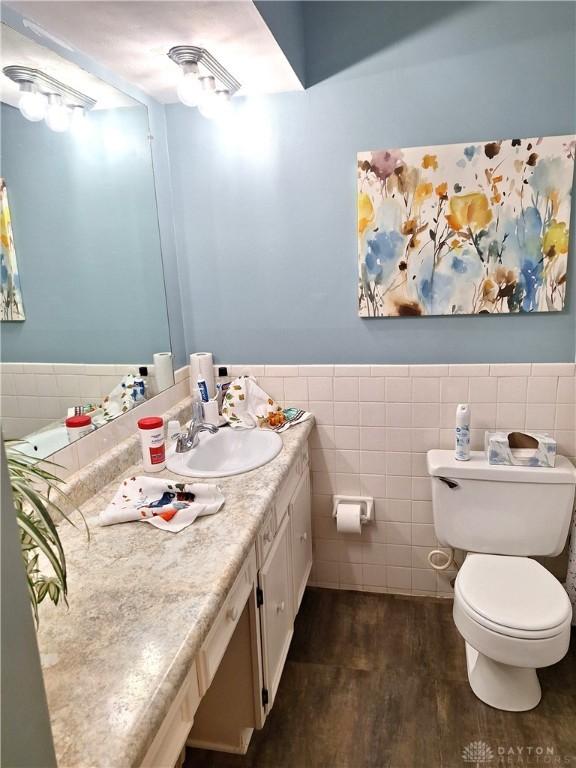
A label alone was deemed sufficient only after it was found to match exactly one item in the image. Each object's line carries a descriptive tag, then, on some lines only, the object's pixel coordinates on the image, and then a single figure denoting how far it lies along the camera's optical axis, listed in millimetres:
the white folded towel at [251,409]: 2195
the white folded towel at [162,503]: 1426
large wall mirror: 1395
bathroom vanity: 831
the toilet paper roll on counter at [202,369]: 2299
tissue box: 1994
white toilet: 1647
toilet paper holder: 2338
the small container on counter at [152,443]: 1741
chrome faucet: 1902
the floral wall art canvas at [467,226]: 1938
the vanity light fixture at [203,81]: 1665
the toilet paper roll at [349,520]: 2277
